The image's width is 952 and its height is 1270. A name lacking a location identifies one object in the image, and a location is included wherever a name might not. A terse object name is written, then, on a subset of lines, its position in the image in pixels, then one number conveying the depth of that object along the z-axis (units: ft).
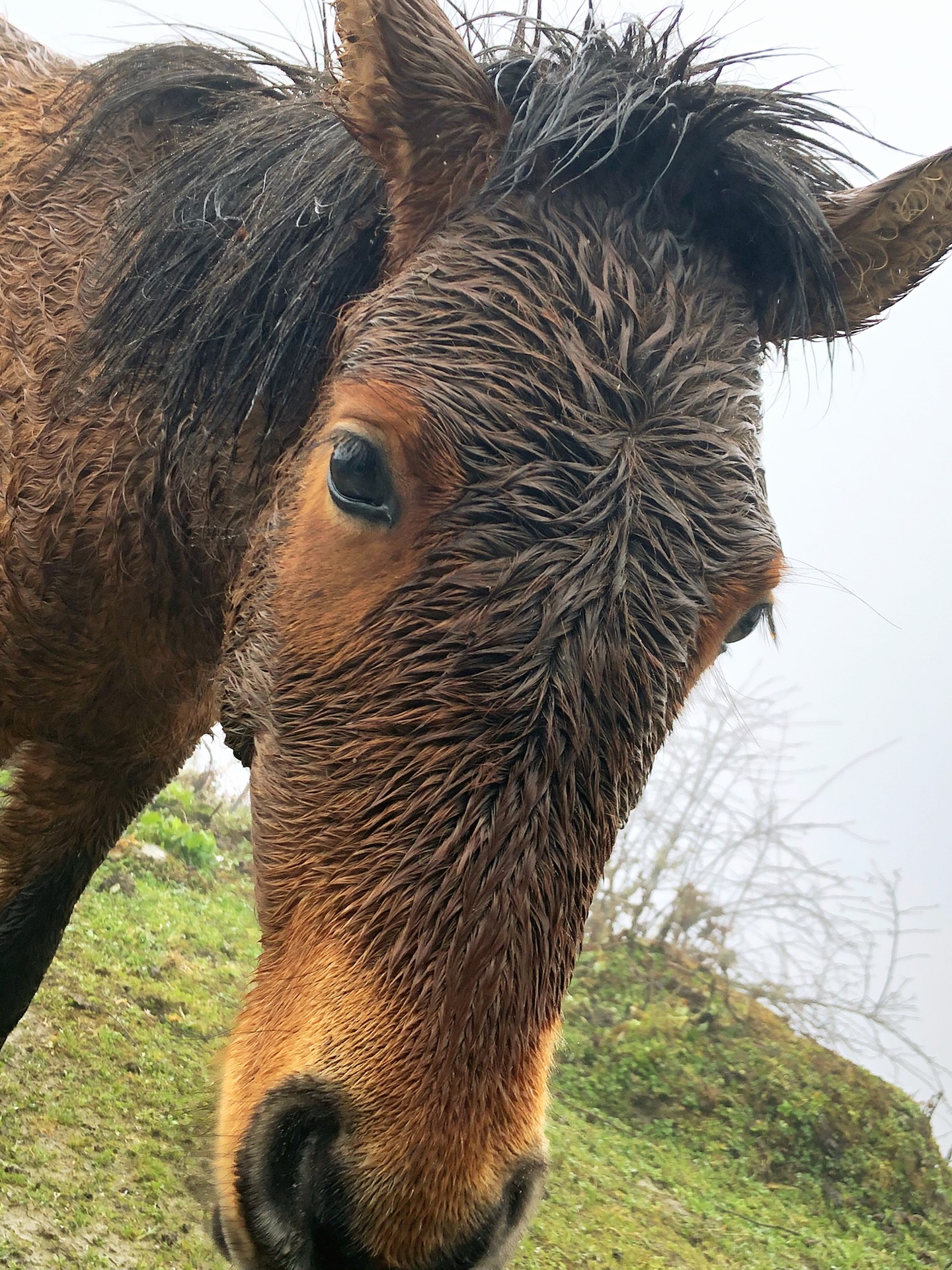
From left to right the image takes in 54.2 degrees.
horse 4.23
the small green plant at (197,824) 20.31
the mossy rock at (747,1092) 17.79
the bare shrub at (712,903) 20.10
